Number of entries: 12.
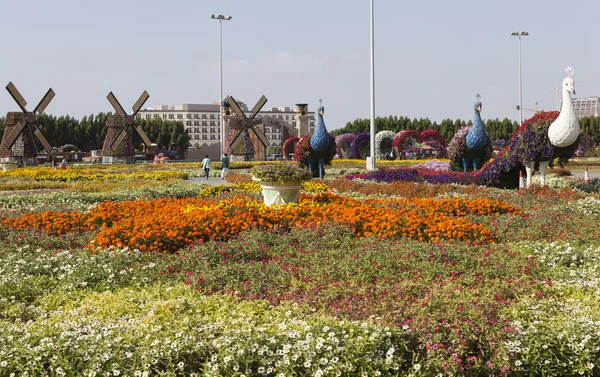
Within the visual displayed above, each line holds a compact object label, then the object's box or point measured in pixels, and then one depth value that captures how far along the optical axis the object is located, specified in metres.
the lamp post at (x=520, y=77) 46.66
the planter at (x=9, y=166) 36.66
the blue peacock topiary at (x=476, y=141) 22.12
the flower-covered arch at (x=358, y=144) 50.72
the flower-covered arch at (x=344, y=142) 54.00
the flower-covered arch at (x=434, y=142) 51.09
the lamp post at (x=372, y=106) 26.69
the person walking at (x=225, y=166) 28.62
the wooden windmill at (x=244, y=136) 47.31
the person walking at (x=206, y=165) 29.16
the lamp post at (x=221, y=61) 44.28
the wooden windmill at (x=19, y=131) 40.09
